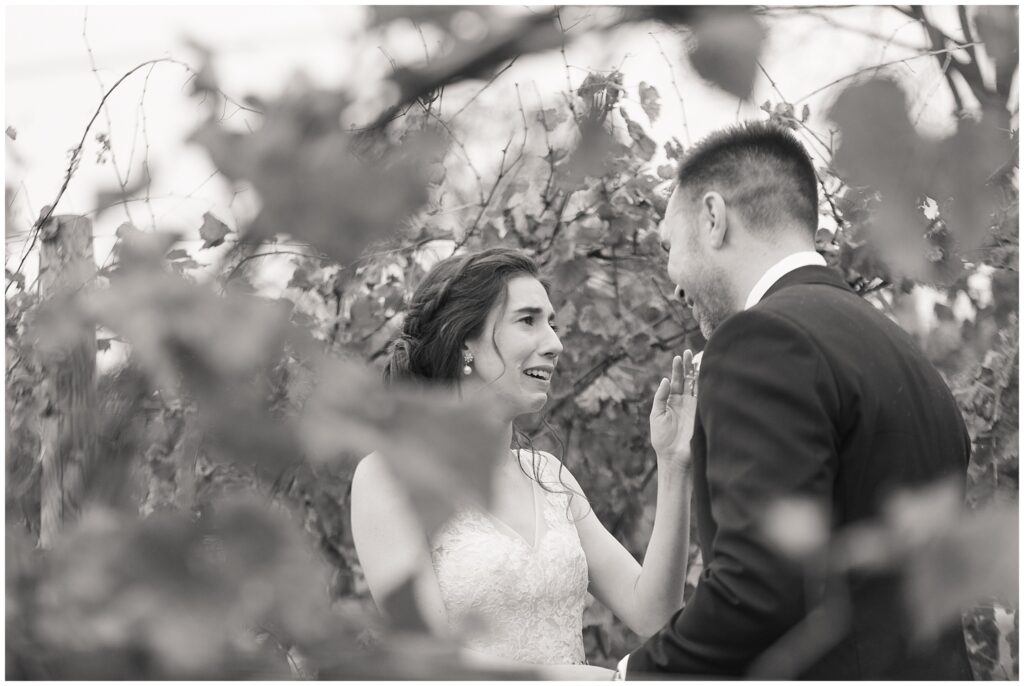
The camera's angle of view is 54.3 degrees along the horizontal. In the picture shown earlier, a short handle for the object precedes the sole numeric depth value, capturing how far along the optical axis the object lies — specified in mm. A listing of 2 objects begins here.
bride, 2549
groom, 1679
